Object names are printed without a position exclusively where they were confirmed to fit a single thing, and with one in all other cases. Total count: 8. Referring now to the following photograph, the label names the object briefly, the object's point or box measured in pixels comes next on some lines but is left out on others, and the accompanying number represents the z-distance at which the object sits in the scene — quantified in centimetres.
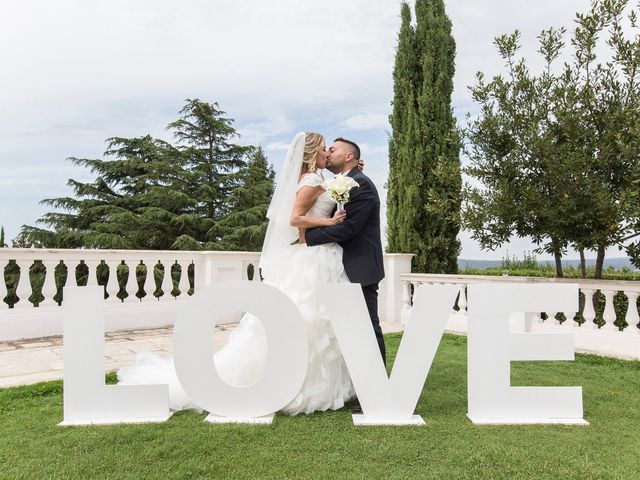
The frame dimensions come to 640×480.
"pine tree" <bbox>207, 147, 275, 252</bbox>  1706
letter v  343
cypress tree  934
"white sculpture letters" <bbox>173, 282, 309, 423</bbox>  338
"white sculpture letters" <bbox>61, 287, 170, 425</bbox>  338
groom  370
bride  362
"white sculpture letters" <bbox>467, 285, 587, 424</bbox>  348
